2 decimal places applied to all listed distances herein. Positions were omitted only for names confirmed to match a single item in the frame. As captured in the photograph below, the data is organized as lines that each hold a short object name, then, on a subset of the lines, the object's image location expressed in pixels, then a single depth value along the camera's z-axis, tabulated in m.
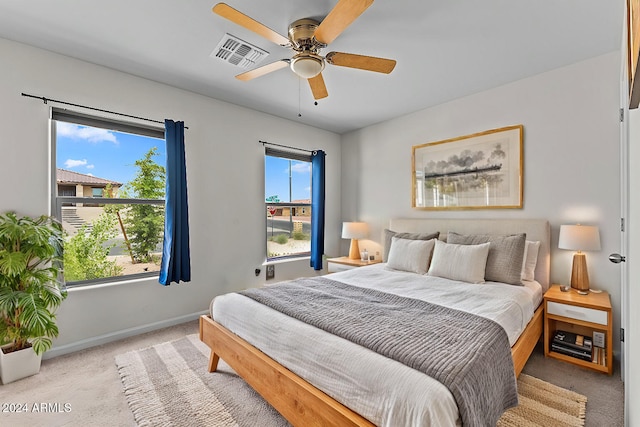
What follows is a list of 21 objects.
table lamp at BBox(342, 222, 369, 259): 4.27
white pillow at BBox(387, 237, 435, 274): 3.08
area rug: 1.76
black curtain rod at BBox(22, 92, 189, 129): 2.46
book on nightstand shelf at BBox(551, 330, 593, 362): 2.35
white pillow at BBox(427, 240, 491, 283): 2.68
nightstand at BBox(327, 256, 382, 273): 3.98
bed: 1.17
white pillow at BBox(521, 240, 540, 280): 2.78
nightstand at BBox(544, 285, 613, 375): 2.23
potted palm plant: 2.05
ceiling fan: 1.78
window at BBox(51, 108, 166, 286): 2.70
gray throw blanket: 1.26
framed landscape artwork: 3.11
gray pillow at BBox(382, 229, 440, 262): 3.38
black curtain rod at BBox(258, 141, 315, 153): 3.94
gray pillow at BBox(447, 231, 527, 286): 2.63
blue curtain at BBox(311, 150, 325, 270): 4.41
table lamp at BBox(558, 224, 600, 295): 2.47
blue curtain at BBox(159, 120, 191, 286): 3.04
